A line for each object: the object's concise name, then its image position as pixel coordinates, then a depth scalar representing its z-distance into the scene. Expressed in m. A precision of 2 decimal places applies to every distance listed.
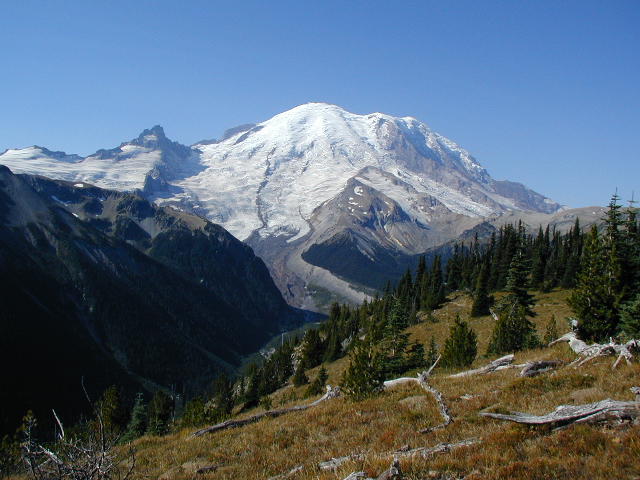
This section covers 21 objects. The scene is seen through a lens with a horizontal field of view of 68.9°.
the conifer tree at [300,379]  76.44
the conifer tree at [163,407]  76.12
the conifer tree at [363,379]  21.25
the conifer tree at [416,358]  49.41
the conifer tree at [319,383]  54.37
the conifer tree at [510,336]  38.12
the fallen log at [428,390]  13.38
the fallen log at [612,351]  16.75
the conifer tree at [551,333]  38.50
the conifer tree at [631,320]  24.81
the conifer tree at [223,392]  95.14
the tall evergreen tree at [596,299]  30.27
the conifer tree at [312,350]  97.19
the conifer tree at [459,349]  36.53
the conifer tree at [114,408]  75.31
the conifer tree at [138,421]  60.58
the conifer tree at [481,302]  70.12
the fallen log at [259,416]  19.33
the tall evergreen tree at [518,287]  55.48
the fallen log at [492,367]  22.96
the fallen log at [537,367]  18.92
